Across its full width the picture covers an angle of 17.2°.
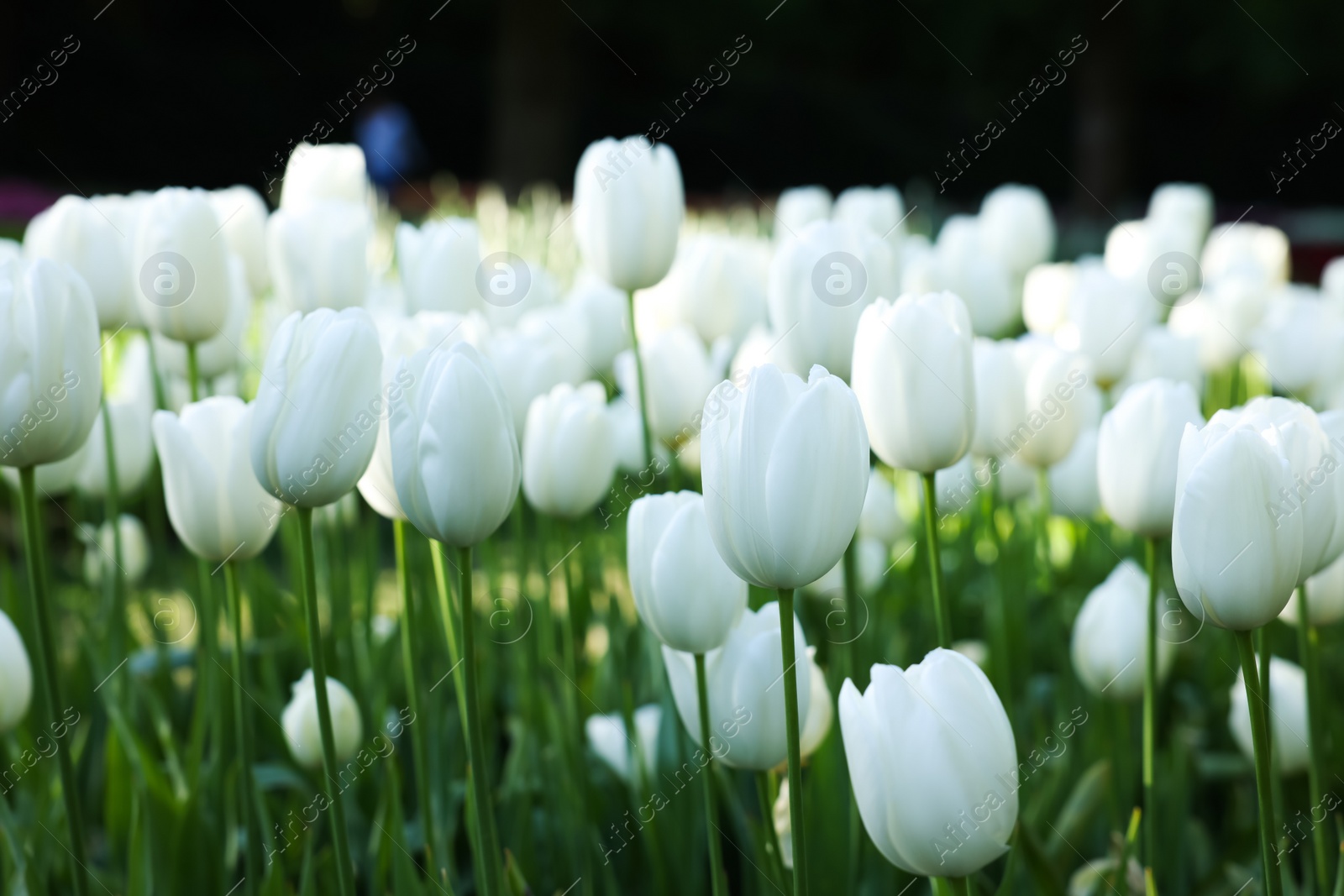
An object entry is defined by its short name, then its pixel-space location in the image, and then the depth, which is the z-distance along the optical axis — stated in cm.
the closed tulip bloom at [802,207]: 206
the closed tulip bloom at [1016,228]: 224
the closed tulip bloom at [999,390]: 160
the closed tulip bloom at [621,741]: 163
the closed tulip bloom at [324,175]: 168
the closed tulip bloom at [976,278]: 194
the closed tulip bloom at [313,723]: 160
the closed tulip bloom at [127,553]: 194
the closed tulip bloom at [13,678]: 155
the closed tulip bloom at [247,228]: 170
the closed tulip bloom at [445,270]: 169
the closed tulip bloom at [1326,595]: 154
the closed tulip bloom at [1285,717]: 163
